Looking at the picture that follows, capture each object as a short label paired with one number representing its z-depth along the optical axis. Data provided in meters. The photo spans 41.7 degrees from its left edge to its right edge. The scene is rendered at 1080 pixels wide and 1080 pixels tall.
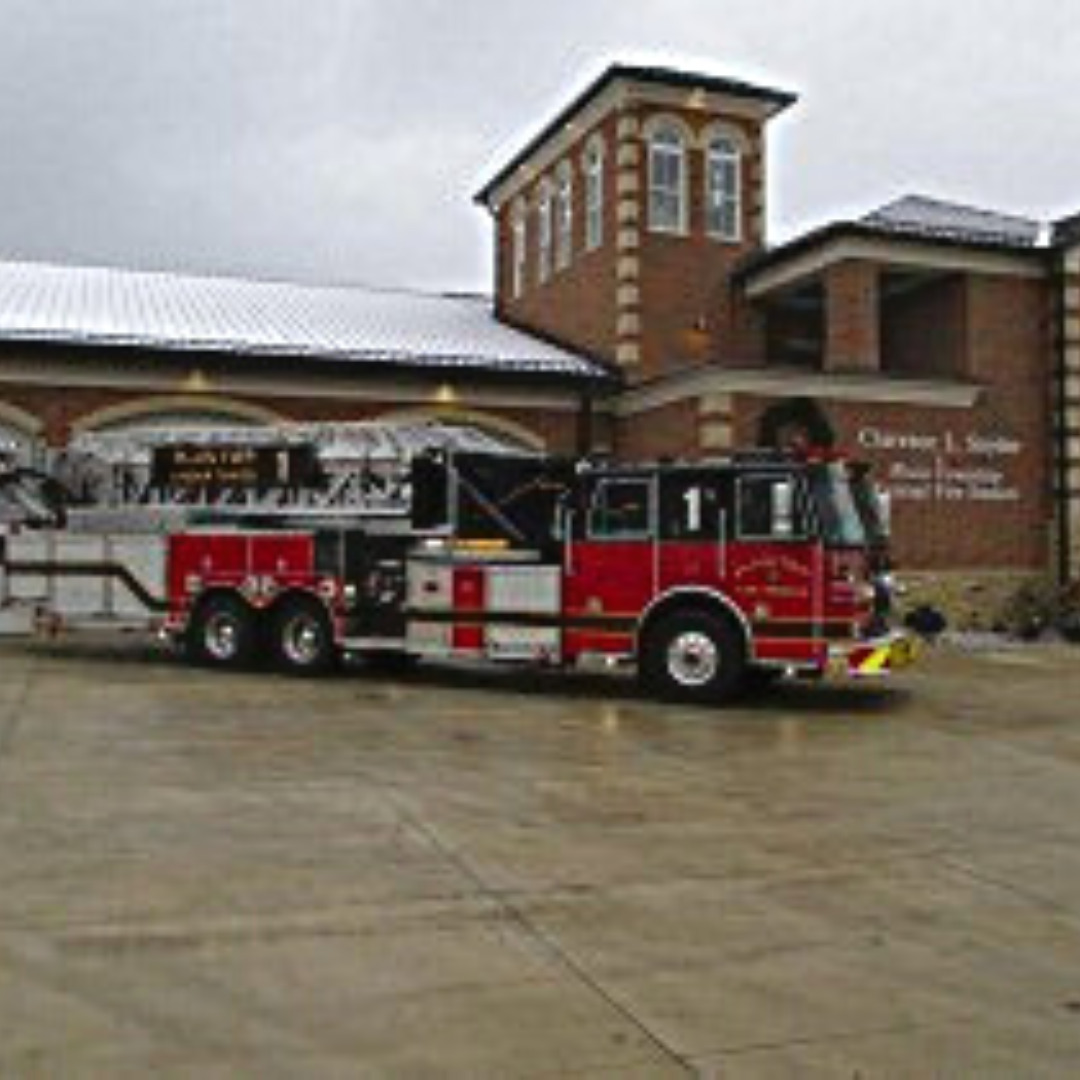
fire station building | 23.45
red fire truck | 13.95
